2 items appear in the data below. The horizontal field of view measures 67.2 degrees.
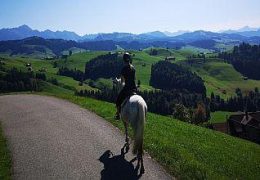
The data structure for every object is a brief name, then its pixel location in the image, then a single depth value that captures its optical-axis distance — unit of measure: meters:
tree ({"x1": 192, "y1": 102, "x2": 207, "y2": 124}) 83.77
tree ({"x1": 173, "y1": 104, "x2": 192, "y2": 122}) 62.18
